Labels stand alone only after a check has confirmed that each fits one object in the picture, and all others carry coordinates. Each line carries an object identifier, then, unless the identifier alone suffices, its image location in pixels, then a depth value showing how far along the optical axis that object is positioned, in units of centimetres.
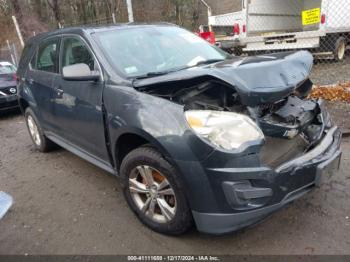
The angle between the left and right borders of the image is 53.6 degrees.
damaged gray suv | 239
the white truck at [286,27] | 894
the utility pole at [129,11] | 809
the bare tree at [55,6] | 2074
